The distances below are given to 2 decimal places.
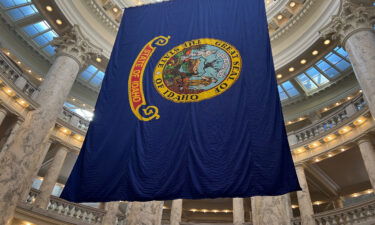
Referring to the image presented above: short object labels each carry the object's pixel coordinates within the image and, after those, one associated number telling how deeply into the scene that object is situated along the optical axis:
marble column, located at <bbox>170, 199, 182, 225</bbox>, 14.02
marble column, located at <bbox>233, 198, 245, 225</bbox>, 14.06
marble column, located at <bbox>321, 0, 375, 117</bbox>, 9.12
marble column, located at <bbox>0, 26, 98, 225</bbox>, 8.32
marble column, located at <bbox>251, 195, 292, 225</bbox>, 8.45
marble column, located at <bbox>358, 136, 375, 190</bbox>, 10.97
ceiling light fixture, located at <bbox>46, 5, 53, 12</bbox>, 12.92
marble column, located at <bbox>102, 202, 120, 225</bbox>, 12.58
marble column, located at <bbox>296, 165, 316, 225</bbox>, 11.89
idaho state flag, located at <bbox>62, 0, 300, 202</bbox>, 4.73
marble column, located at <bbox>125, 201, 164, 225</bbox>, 7.39
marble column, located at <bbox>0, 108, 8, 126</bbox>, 10.96
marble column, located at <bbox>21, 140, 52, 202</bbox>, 10.98
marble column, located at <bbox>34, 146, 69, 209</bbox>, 12.05
